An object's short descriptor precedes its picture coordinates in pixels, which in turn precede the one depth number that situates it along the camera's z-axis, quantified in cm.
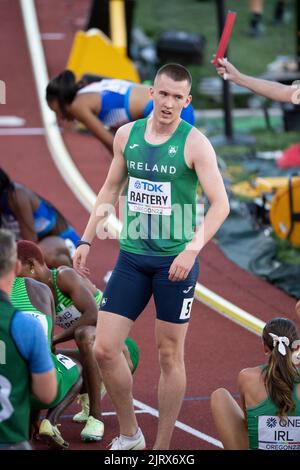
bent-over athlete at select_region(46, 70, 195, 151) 1933
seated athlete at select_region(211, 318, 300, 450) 1205
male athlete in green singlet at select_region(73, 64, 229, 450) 1271
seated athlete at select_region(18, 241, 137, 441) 1411
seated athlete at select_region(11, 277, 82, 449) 1280
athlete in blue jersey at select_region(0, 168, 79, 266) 1847
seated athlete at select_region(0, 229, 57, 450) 1029
